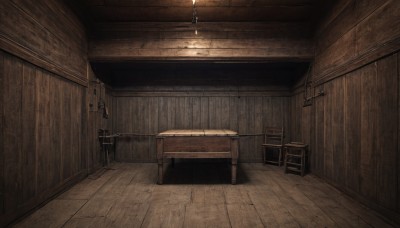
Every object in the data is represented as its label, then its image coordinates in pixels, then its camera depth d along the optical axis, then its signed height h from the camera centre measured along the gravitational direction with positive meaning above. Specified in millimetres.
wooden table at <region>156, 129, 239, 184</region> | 4090 -444
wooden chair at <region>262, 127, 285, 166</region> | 5777 -597
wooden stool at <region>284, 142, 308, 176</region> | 4775 -720
